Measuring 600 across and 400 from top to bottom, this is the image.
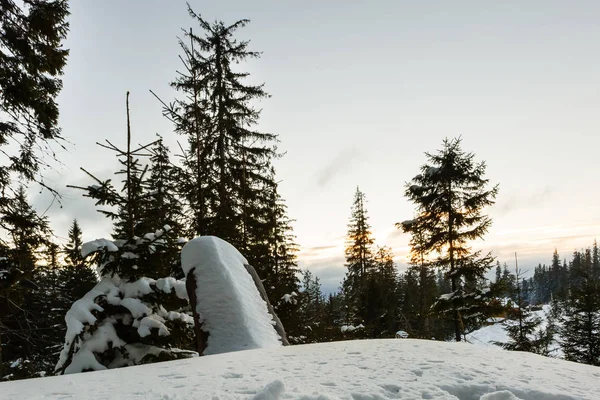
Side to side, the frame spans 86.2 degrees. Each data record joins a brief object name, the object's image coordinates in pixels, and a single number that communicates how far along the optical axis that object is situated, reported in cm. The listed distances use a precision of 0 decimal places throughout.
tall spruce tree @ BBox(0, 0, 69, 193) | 694
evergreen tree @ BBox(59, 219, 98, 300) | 2477
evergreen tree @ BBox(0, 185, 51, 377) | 698
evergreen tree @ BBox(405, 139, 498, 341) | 1627
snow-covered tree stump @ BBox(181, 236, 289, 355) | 579
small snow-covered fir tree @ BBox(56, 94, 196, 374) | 573
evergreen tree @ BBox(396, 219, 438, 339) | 1716
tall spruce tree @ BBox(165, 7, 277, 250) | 1522
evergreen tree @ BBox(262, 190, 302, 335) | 1197
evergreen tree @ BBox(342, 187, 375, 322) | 3600
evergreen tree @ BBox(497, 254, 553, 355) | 1589
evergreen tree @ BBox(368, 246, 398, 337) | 2381
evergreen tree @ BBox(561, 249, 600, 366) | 1850
